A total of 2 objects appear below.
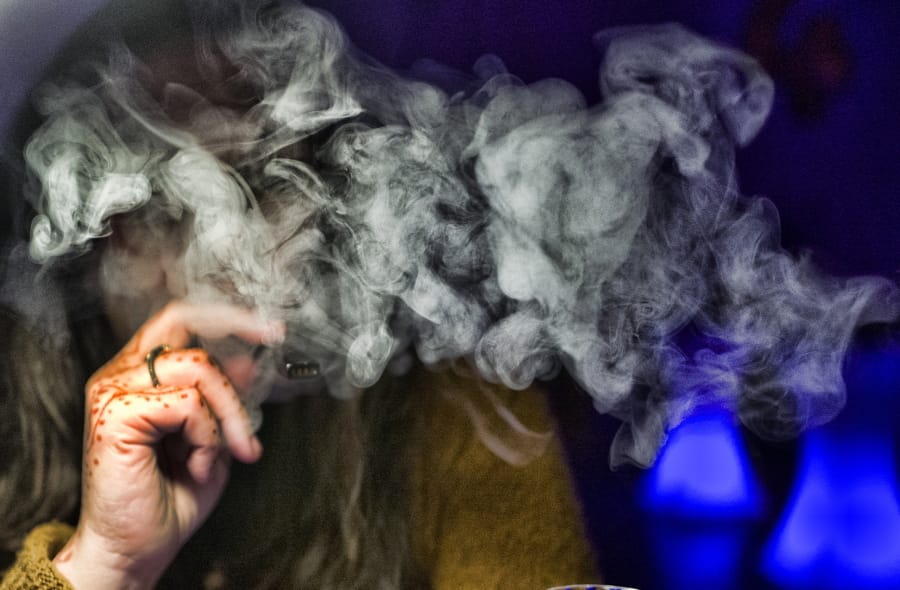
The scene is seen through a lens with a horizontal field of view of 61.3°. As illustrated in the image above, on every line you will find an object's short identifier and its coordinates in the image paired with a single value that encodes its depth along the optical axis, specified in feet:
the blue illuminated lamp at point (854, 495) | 3.00
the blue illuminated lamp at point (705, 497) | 3.05
